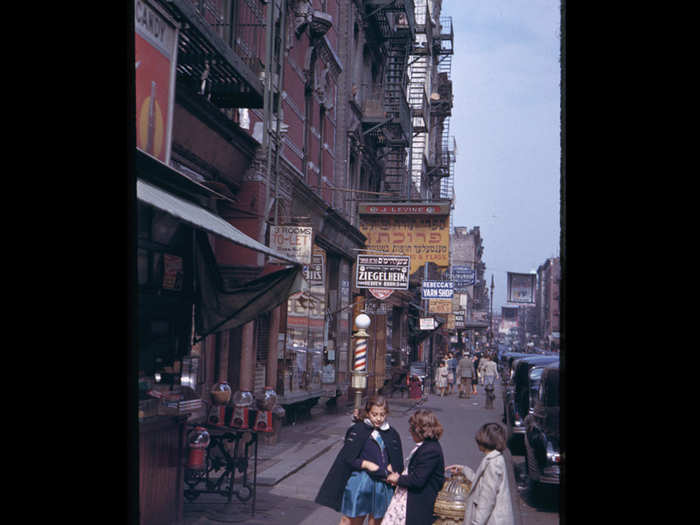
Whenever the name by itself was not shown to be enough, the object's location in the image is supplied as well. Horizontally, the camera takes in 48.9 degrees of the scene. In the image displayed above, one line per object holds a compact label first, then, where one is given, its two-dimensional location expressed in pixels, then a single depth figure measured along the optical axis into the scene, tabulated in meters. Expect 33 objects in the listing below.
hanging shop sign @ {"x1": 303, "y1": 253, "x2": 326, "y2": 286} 16.73
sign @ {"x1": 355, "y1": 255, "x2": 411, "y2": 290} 20.98
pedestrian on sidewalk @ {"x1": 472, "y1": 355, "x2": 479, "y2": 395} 34.84
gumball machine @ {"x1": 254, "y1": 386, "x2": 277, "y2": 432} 9.27
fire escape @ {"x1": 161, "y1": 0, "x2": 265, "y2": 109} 9.17
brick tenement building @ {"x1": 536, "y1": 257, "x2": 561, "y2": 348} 119.62
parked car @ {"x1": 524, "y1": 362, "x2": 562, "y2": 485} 10.05
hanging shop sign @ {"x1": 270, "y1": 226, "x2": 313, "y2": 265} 13.86
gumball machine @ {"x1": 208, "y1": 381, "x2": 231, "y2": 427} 9.43
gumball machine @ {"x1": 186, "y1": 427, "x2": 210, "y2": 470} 8.37
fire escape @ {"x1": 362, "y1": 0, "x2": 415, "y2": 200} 26.20
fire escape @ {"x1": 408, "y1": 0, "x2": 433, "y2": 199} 40.91
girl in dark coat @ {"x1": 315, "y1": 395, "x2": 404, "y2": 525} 6.79
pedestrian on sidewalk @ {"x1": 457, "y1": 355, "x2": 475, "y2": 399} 30.03
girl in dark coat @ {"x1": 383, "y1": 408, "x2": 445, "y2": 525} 6.28
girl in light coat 5.75
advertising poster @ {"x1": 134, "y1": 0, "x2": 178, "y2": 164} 7.48
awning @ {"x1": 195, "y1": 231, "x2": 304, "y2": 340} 9.71
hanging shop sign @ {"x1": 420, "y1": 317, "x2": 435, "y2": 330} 34.78
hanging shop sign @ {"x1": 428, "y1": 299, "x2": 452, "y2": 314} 39.64
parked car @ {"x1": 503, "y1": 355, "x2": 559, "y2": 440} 15.55
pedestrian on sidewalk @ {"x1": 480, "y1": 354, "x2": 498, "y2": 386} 25.78
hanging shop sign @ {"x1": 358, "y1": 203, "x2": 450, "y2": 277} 22.53
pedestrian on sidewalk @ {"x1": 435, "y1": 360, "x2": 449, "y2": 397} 31.99
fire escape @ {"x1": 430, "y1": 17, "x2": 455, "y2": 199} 49.19
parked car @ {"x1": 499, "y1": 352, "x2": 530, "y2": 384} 27.23
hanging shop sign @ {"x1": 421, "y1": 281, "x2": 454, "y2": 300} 29.42
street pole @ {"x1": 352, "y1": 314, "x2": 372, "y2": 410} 13.01
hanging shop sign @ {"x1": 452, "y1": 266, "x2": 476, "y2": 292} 38.31
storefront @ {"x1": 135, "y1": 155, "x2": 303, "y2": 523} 7.56
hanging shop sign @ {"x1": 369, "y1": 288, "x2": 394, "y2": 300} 22.59
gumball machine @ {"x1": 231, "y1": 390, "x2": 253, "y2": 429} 9.36
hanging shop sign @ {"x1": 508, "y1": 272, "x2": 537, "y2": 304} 75.12
